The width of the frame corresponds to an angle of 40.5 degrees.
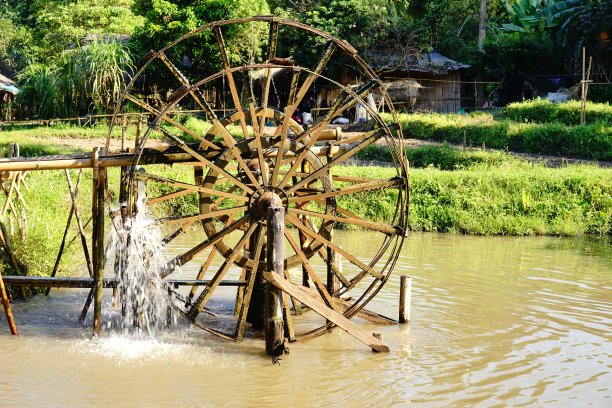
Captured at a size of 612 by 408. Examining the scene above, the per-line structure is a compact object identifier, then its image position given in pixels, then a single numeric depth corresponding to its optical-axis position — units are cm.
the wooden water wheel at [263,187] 865
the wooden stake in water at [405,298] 980
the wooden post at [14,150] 1063
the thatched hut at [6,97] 3184
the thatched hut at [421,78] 3316
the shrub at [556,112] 2681
